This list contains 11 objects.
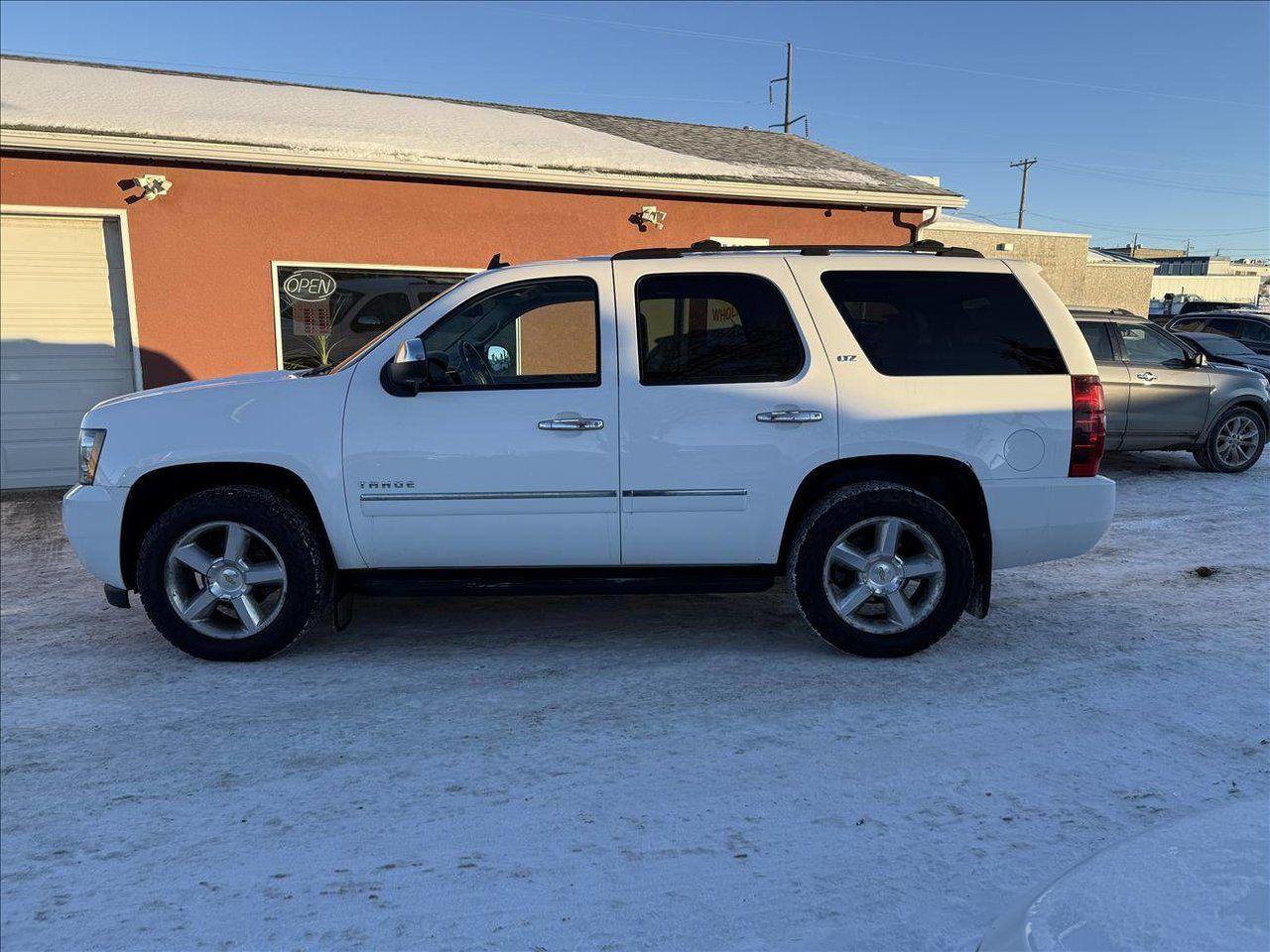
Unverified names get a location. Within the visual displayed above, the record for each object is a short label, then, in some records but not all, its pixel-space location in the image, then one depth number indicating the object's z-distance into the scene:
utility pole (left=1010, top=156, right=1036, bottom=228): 62.59
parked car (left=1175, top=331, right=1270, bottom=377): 15.28
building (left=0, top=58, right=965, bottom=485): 9.45
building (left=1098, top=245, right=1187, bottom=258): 89.06
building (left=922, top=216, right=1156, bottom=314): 29.96
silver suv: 9.91
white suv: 4.50
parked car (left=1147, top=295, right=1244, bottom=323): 25.82
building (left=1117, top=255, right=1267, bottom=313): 62.31
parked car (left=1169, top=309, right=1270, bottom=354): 16.82
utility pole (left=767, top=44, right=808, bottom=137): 45.41
